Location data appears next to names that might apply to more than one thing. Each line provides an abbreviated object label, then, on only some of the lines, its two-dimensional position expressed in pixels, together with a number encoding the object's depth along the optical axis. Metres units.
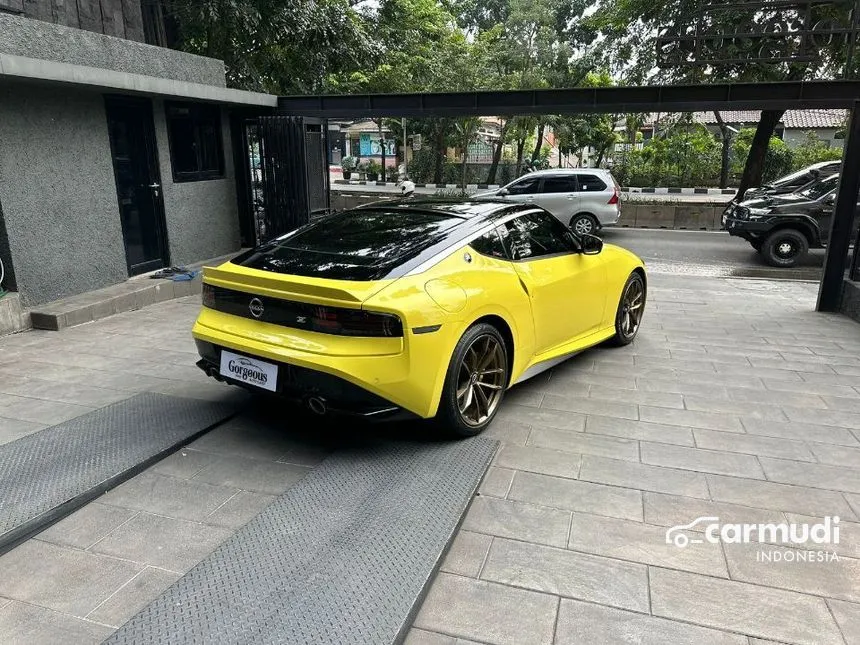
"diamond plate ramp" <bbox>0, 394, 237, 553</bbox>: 2.87
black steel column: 6.93
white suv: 14.24
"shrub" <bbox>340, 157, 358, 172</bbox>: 38.03
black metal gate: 9.30
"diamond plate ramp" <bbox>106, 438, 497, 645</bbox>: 2.14
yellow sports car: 3.12
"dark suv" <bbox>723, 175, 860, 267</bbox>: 11.23
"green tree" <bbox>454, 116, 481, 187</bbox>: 24.83
